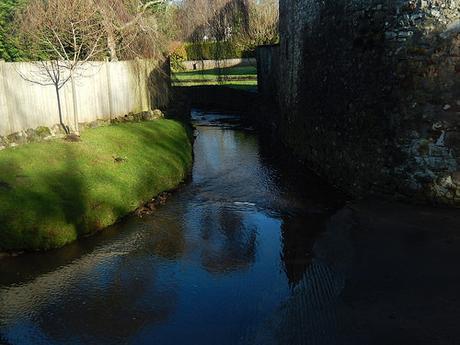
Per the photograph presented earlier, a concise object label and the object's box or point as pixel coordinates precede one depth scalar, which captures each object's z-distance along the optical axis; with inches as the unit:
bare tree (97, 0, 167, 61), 607.5
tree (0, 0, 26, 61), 579.5
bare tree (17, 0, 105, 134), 484.1
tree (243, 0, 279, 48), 1369.3
